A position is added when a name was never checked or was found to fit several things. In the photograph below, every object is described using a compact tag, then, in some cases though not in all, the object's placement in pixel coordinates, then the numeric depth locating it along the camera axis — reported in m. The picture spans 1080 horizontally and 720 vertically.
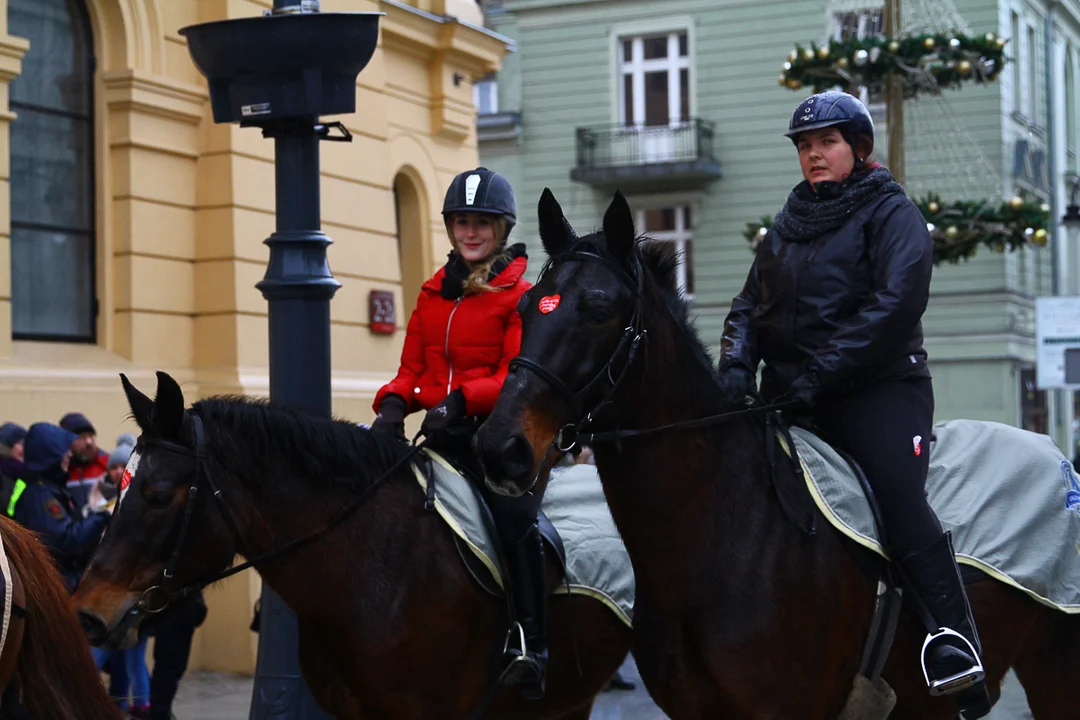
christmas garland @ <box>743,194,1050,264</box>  14.45
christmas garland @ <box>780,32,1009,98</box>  13.93
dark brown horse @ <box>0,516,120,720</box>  4.73
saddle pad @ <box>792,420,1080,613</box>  5.38
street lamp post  6.55
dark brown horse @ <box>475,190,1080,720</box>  4.30
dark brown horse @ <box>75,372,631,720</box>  4.82
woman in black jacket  4.70
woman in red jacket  5.58
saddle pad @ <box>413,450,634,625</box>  5.53
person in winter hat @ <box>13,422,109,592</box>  8.22
